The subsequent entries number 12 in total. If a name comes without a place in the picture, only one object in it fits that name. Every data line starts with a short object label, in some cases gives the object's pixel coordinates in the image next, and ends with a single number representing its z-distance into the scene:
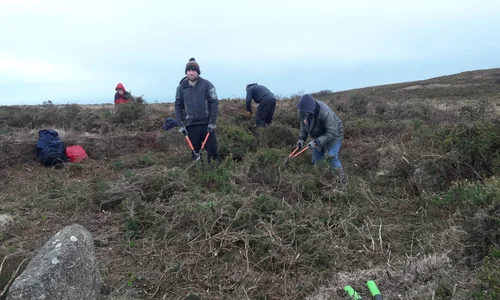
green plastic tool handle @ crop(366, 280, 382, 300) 2.85
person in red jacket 10.45
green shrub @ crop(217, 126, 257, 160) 6.94
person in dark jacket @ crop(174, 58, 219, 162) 5.74
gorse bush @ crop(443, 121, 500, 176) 5.19
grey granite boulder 2.38
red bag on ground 6.99
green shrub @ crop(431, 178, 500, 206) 3.62
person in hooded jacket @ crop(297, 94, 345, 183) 5.16
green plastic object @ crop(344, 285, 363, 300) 2.89
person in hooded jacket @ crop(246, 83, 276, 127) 8.28
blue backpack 6.76
